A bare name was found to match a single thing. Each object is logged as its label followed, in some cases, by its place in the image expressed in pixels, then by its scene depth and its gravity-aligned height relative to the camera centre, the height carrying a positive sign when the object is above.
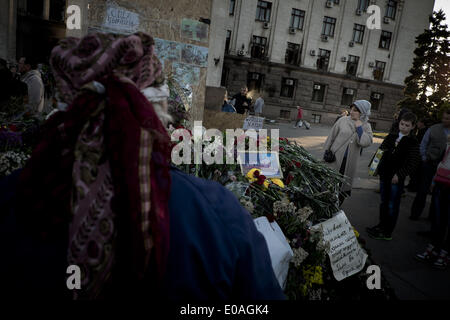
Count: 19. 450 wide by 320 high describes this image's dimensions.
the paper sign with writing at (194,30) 3.91 +0.91
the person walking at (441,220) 3.76 -1.14
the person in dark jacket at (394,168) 4.07 -0.61
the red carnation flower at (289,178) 2.68 -0.61
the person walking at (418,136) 7.11 -0.20
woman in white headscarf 4.60 -0.30
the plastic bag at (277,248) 1.83 -0.87
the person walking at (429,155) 4.88 -0.44
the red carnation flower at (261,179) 2.42 -0.59
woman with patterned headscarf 0.82 -0.33
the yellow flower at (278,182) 2.57 -0.63
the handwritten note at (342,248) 2.34 -1.05
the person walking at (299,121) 21.94 -0.68
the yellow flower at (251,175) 2.49 -0.59
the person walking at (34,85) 5.42 -0.13
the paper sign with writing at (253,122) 4.00 -0.21
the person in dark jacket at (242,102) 11.03 +0.08
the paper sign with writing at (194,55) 4.02 +0.60
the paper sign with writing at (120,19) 3.51 +0.83
